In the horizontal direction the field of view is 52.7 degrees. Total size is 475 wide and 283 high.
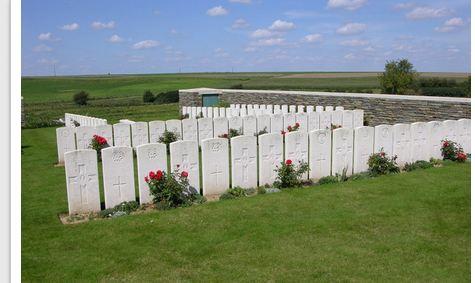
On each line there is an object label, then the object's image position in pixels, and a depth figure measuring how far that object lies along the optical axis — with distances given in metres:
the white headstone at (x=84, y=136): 11.64
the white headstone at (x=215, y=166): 7.79
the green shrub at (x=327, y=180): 8.64
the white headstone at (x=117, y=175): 7.02
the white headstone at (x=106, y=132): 11.98
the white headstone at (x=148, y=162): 7.29
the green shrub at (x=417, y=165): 9.65
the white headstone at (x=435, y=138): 10.39
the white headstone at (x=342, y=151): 9.07
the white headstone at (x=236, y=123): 13.84
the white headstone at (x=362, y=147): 9.29
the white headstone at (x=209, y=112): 19.58
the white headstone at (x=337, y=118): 15.80
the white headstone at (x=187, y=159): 7.53
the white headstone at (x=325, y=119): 15.41
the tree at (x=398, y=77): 27.08
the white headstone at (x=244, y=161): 8.03
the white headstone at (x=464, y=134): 10.91
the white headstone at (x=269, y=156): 8.37
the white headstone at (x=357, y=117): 16.31
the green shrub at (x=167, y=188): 7.20
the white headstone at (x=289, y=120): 14.77
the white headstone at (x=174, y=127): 12.88
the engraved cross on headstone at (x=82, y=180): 6.89
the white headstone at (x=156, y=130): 12.59
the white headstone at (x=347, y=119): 16.09
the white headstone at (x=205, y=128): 13.37
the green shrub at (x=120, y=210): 6.91
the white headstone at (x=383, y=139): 9.55
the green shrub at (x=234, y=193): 7.73
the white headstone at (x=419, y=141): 10.11
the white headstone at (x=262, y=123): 14.36
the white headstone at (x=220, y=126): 13.60
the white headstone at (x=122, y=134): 12.13
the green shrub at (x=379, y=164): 9.14
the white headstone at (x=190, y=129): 13.13
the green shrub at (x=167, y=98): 35.09
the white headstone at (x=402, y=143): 9.83
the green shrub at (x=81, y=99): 38.12
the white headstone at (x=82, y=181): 6.82
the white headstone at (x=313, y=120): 15.19
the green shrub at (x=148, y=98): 37.10
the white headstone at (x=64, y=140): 11.48
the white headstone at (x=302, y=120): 14.98
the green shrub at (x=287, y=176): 8.33
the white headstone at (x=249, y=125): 13.97
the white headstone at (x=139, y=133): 12.33
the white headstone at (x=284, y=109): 17.63
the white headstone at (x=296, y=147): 8.62
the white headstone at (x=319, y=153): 8.81
